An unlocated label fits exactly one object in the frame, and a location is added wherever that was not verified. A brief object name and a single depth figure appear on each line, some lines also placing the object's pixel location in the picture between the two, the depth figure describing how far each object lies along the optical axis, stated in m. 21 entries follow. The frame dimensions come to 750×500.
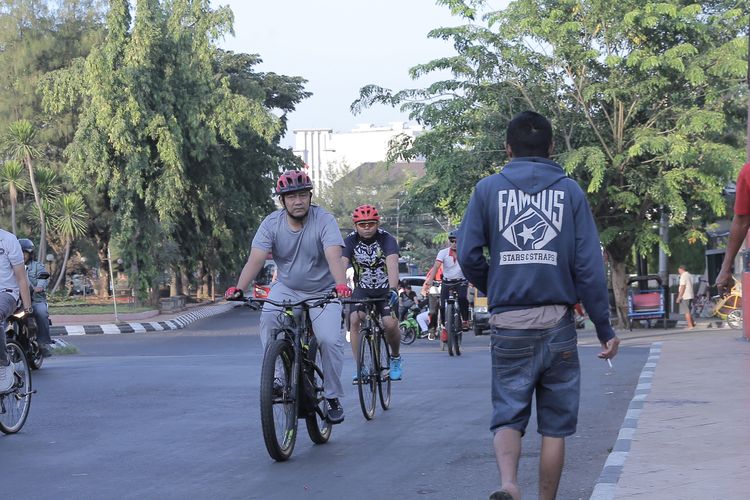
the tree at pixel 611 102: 28.31
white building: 159.75
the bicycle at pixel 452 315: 18.14
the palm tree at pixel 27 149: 40.38
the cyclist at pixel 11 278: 9.74
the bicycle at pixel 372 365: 10.16
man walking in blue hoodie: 5.21
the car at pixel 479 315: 29.22
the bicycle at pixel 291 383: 7.64
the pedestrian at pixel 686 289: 34.09
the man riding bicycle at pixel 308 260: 8.48
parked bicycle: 30.08
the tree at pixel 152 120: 40.34
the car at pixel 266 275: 67.88
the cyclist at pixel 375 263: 11.21
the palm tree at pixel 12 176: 41.16
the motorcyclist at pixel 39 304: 16.59
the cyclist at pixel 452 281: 17.98
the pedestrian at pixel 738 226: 6.36
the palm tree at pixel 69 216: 41.28
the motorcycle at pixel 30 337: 15.16
